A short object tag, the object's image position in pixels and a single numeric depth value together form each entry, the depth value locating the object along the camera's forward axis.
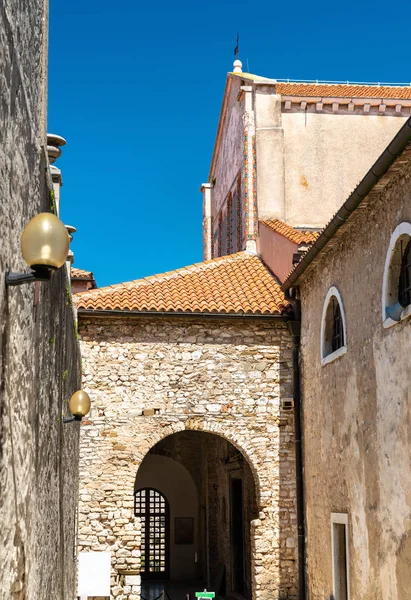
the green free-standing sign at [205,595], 11.03
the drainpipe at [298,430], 13.45
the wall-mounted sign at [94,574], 12.54
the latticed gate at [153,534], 21.75
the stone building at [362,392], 8.70
